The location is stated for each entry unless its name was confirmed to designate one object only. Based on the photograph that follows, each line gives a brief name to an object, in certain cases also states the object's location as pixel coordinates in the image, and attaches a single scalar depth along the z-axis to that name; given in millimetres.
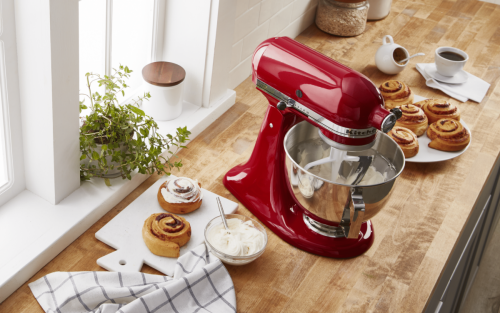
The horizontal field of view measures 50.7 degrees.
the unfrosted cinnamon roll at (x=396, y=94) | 1604
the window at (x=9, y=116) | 960
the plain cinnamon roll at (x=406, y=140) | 1399
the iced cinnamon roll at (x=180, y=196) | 1184
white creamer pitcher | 1830
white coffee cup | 1771
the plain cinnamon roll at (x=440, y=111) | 1543
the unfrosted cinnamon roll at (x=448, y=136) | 1450
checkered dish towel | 951
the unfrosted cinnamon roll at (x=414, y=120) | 1480
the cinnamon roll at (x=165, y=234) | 1085
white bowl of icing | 1074
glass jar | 2068
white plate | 1431
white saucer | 1816
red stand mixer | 985
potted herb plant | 1160
